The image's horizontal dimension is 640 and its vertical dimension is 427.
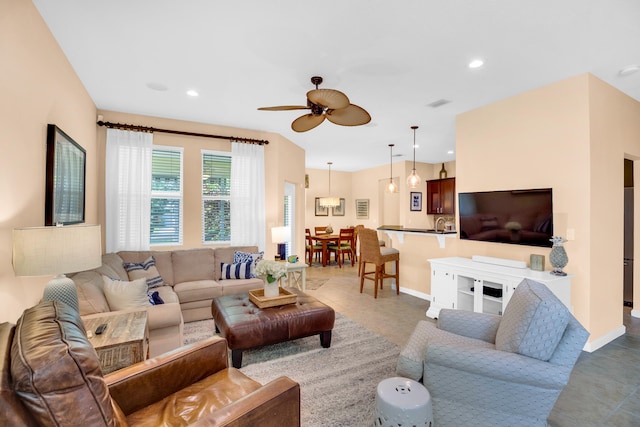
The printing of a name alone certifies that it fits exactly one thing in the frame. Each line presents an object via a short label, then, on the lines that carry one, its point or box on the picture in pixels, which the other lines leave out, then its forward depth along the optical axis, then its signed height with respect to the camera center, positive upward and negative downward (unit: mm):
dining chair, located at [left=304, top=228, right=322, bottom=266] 7580 -824
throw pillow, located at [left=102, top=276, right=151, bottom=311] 2471 -658
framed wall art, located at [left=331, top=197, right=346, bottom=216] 9336 +224
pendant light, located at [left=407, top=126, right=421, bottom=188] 5180 +629
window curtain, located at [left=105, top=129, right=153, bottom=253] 4051 +360
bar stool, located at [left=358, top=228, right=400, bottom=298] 4727 -628
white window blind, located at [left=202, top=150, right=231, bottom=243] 4812 +309
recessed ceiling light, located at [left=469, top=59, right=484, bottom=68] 2724 +1420
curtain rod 4076 +1259
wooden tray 2914 -836
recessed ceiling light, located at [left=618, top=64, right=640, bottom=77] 2805 +1411
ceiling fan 2451 +971
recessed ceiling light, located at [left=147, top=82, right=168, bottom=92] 3293 +1455
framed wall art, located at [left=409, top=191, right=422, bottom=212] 7962 +411
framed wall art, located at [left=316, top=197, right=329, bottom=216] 9039 +189
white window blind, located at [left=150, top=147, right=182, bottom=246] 4477 +299
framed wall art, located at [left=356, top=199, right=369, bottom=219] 9156 +239
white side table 4609 -916
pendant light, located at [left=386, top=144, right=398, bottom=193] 6266 +648
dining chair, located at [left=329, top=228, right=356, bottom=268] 7492 -783
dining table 7340 -632
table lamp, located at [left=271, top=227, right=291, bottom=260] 4801 -290
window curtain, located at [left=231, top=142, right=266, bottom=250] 4870 +348
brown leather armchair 814 -757
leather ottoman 2562 -965
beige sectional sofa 2445 -793
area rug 2043 -1328
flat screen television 3201 +5
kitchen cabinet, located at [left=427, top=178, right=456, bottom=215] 7617 +526
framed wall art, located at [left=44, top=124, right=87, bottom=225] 2320 +327
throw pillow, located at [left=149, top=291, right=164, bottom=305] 2824 -797
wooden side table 1774 -757
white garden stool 1535 -988
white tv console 2971 -735
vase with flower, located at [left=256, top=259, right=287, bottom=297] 2957 -576
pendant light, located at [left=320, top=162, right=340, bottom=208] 8648 +413
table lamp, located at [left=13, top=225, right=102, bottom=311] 1574 -207
